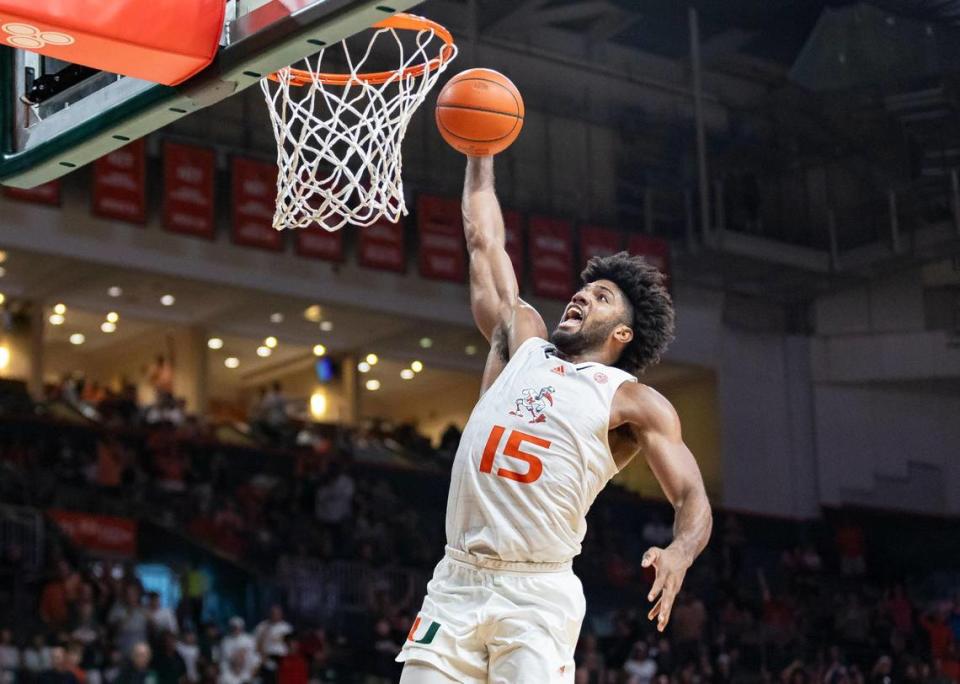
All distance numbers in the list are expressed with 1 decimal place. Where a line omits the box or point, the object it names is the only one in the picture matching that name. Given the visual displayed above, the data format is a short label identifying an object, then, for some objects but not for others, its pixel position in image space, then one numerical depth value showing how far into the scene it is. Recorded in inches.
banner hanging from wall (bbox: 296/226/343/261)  854.5
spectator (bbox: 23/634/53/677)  518.9
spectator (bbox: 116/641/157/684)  516.1
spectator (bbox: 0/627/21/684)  510.6
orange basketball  225.5
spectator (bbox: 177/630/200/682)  551.5
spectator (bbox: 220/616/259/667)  567.5
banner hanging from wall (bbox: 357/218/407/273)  872.3
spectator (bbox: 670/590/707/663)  727.7
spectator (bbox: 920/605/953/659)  775.7
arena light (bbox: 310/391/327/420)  1064.2
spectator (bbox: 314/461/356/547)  782.5
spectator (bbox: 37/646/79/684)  494.3
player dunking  186.4
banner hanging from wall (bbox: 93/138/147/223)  785.6
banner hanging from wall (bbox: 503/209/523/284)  890.7
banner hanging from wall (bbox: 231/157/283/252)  819.4
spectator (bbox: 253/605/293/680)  582.9
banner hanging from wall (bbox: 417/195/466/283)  871.1
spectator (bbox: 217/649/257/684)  557.0
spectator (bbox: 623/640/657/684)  644.1
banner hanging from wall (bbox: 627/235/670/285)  928.9
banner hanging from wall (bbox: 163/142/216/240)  803.4
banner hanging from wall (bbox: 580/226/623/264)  918.4
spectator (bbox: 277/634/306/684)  567.5
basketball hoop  232.4
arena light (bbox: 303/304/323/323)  931.3
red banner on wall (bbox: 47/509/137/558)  680.4
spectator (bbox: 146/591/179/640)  568.1
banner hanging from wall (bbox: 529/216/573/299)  903.1
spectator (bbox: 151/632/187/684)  531.5
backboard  177.3
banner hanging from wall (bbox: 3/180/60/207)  775.1
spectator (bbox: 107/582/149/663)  556.4
